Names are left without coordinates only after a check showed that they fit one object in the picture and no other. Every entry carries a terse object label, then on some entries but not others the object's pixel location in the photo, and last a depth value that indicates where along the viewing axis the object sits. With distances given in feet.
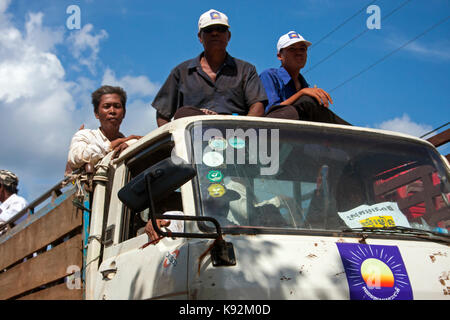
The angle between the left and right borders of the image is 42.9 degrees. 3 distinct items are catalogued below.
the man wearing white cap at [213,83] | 15.25
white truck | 9.03
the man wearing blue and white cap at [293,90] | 14.12
